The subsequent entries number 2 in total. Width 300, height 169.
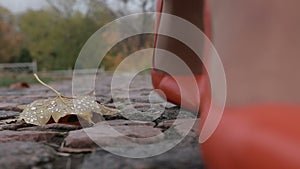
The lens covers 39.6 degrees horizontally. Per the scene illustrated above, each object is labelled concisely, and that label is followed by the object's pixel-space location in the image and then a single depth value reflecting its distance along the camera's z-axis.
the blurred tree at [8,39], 8.97
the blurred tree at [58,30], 8.64
